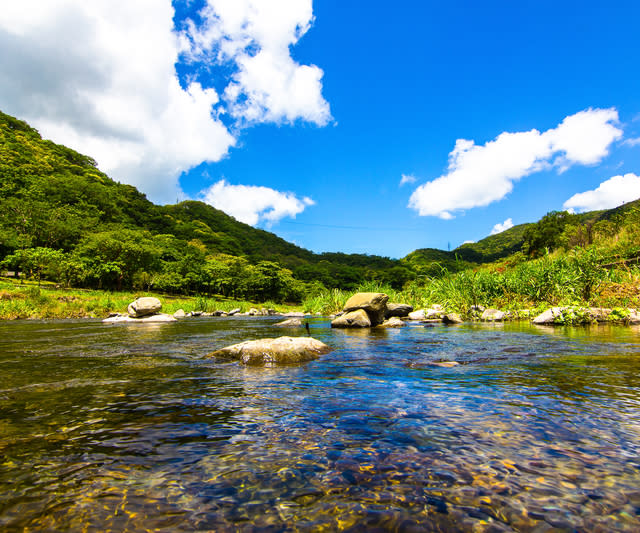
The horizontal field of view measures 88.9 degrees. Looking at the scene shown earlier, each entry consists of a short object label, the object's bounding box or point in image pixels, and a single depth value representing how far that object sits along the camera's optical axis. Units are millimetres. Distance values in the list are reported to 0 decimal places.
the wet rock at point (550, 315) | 14040
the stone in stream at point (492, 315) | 17406
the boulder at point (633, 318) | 12930
